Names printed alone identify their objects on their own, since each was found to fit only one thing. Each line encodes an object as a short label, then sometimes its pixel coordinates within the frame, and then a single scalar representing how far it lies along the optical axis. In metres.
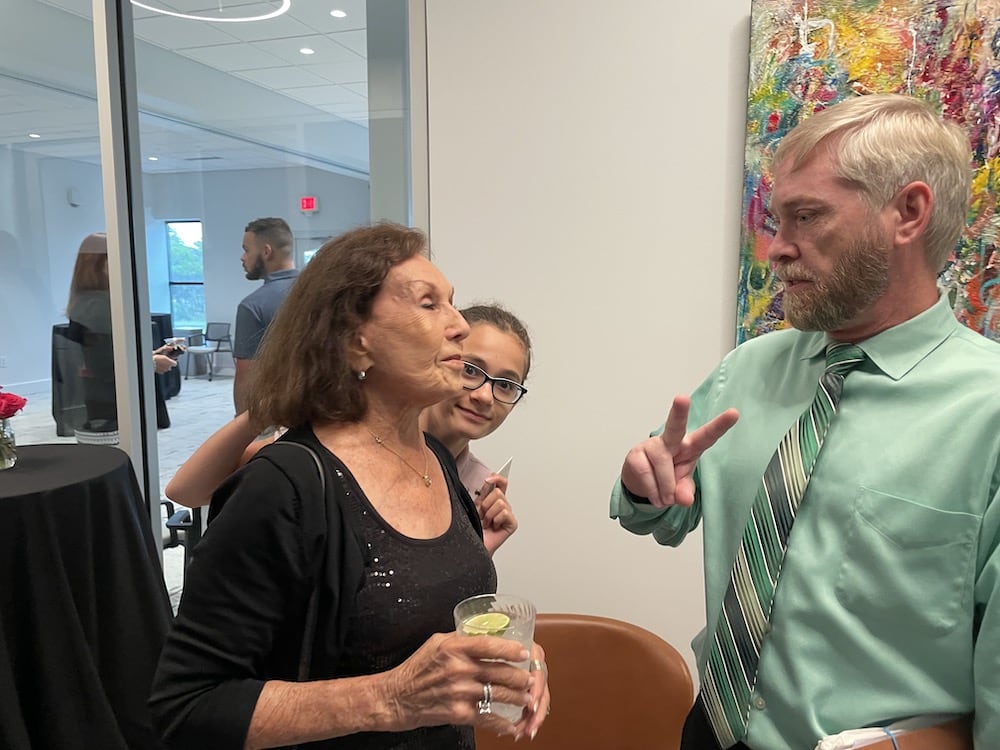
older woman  0.86
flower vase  2.18
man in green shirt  0.97
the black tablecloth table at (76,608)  1.89
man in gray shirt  2.83
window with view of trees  3.12
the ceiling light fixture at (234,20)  2.80
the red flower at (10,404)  2.15
